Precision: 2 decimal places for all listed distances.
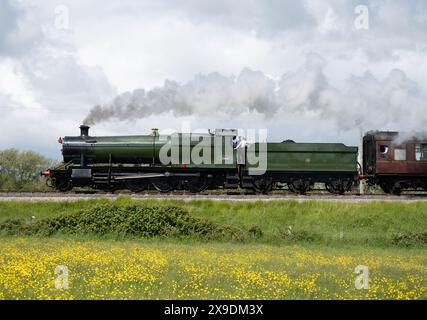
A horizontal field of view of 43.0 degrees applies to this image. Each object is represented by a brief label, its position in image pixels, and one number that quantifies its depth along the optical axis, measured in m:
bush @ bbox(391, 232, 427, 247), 21.80
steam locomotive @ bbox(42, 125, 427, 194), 31.81
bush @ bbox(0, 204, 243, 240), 22.23
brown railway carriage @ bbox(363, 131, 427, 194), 33.47
